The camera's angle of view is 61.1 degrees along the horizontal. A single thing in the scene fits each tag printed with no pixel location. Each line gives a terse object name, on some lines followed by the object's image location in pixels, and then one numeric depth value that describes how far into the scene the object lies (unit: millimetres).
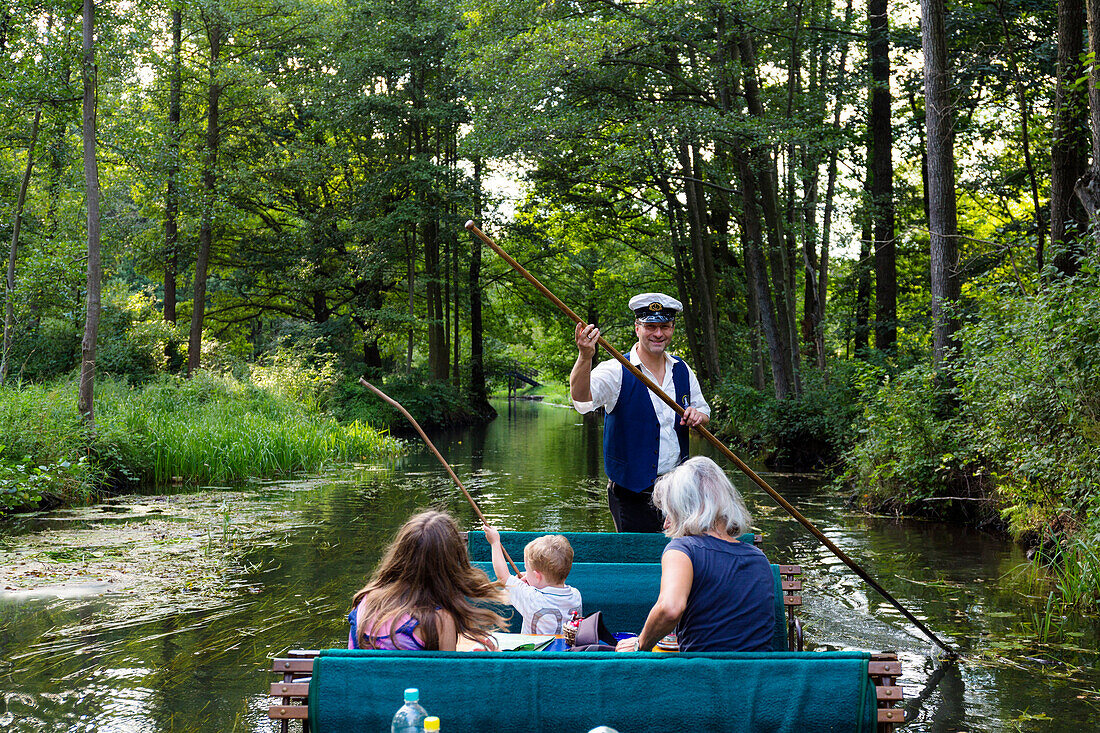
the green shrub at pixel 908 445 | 9727
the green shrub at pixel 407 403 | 23531
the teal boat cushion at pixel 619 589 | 4281
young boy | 3896
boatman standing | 4594
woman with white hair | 2996
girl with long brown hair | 2971
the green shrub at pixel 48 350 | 19328
